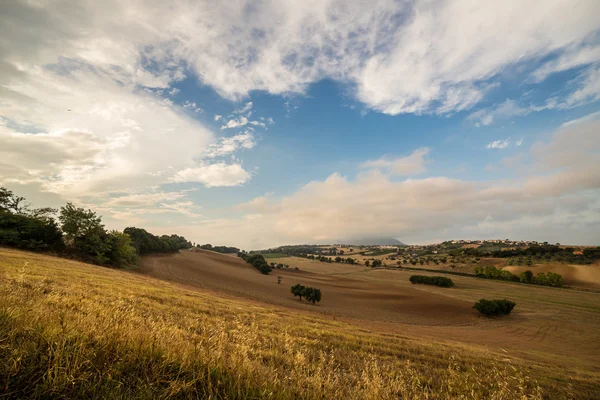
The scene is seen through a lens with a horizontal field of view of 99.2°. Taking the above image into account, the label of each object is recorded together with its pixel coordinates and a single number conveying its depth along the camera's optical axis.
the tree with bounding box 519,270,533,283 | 95.06
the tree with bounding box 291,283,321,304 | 52.16
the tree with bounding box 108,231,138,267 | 53.00
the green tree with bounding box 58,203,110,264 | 48.12
